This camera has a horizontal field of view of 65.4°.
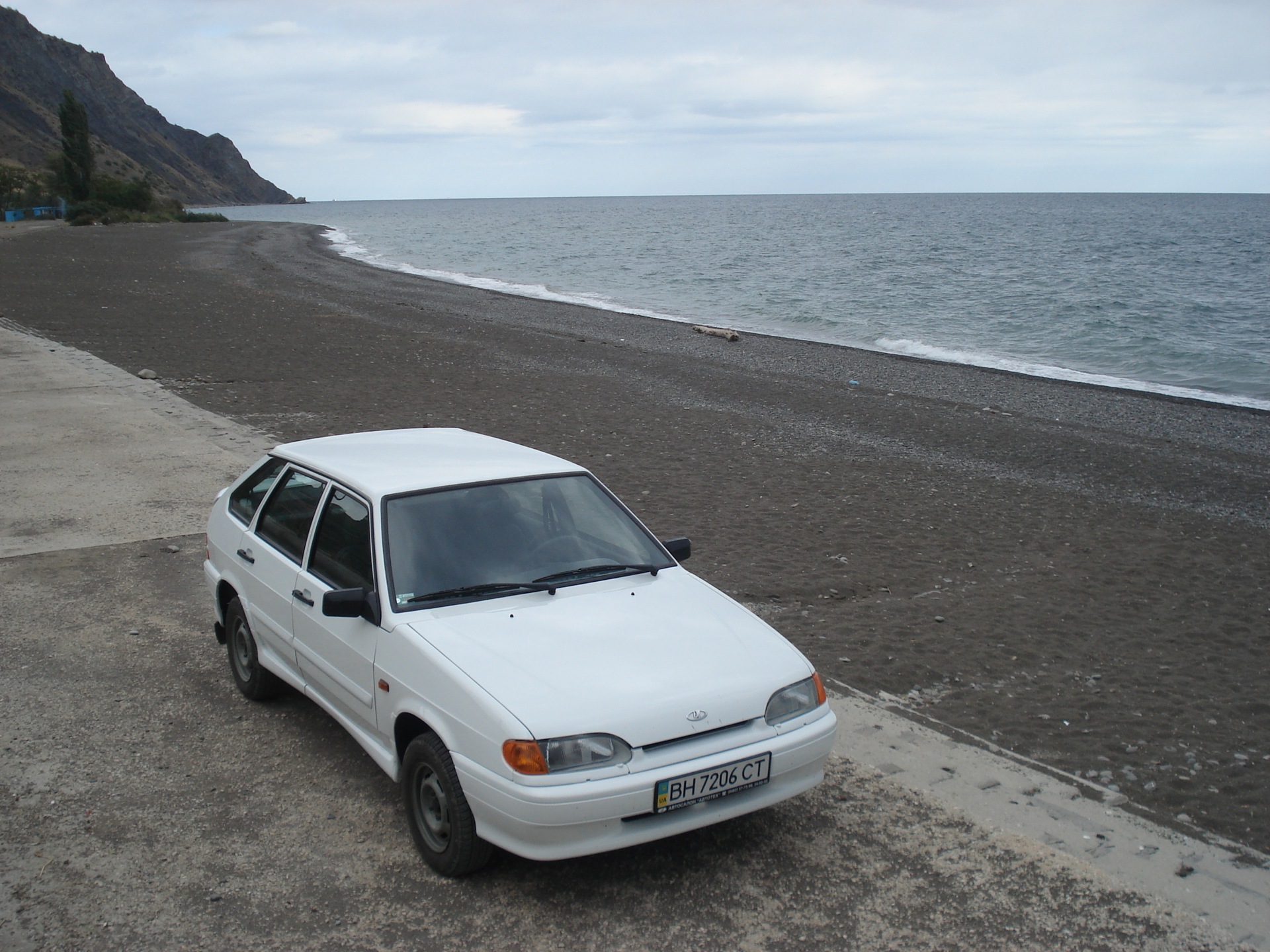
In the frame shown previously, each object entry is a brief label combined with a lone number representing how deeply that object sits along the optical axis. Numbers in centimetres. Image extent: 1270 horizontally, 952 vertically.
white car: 337
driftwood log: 2419
